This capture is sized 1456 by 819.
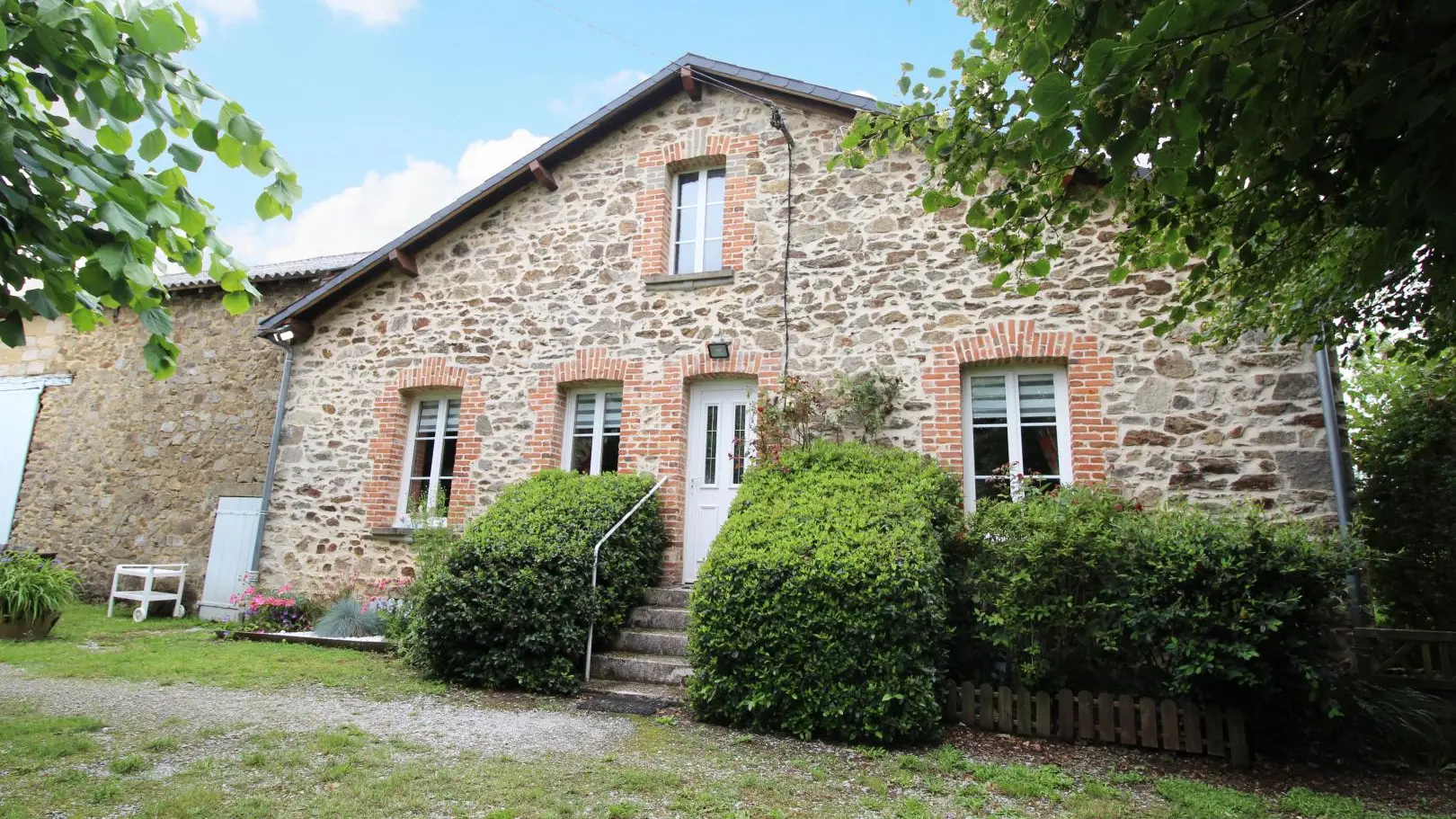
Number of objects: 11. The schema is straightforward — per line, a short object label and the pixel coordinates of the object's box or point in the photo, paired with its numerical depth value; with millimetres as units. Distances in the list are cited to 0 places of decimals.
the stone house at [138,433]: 10102
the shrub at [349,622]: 7754
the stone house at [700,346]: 6492
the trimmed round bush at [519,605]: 5812
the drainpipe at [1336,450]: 5488
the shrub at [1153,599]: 4535
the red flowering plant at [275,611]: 8414
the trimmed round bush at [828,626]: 4629
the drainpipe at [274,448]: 9094
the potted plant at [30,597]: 7359
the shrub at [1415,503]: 5883
